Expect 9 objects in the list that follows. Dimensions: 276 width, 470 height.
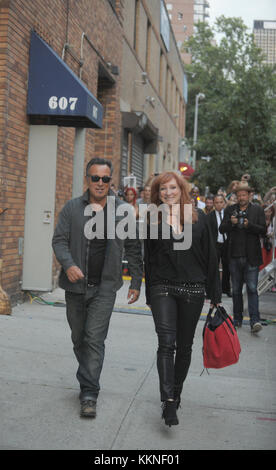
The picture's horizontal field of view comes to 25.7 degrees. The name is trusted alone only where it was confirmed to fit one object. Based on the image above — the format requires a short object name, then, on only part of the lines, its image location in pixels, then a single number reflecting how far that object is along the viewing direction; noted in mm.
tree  22953
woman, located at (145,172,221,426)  4324
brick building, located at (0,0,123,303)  7688
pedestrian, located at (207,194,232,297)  11242
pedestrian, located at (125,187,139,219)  11703
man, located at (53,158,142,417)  4508
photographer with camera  8039
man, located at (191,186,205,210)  13289
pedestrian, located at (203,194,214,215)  13026
